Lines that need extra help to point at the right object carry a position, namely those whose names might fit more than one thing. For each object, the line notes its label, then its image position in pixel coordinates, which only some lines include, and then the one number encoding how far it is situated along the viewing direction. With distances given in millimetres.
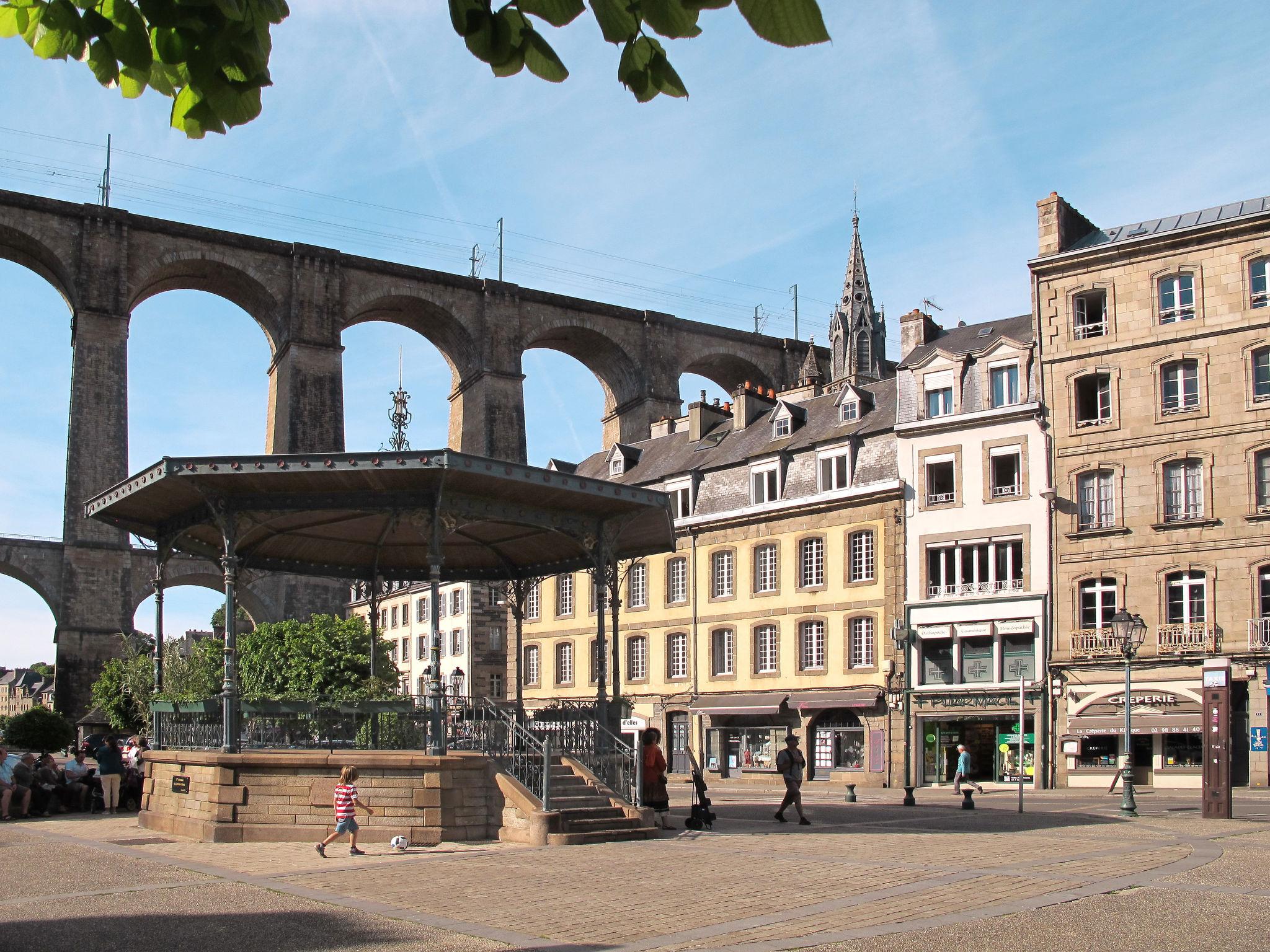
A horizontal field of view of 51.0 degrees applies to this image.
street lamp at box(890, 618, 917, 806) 34250
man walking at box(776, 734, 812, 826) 17797
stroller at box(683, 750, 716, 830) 16953
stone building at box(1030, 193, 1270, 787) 29812
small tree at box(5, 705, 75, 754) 43406
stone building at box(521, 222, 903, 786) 35781
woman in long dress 16375
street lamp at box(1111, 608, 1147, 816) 21234
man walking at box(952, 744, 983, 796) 28266
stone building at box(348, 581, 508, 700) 53500
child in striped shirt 13711
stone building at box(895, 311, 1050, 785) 32781
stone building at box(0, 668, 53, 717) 152125
